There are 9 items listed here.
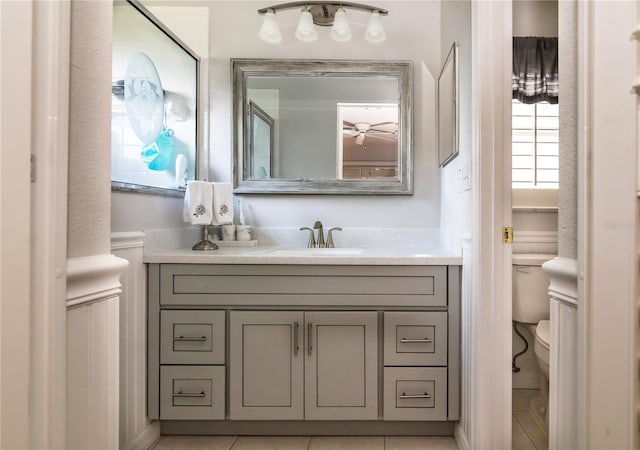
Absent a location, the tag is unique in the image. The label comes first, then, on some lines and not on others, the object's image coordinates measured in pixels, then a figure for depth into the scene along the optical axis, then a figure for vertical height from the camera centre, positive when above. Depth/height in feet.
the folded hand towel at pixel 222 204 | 6.83 +0.32
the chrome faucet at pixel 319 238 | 7.32 -0.28
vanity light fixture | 7.02 +3.63
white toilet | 6.65 -1.14
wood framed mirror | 7.41 +1.84
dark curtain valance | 7.42 +2.95
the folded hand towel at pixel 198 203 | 6.59 +0.32
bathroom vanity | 5.72 -1.68
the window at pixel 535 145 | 7.88 +1.59
